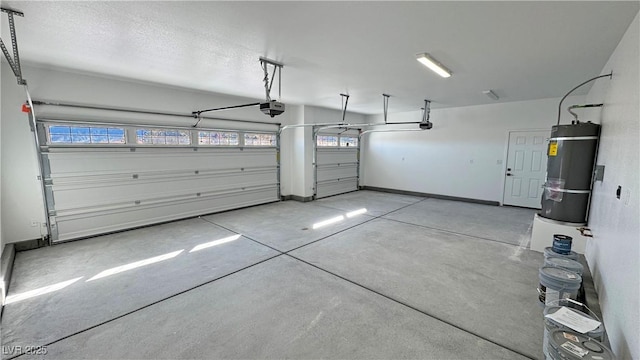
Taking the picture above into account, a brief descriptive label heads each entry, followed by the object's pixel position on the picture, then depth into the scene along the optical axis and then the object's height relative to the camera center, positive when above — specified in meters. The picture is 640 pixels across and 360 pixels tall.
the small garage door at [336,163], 8.00 -0.41
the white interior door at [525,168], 6.36 -0.41
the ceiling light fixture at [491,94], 5.33 +1.20
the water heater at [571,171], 3.35 -0.26
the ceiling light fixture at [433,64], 3.23 +1.14
